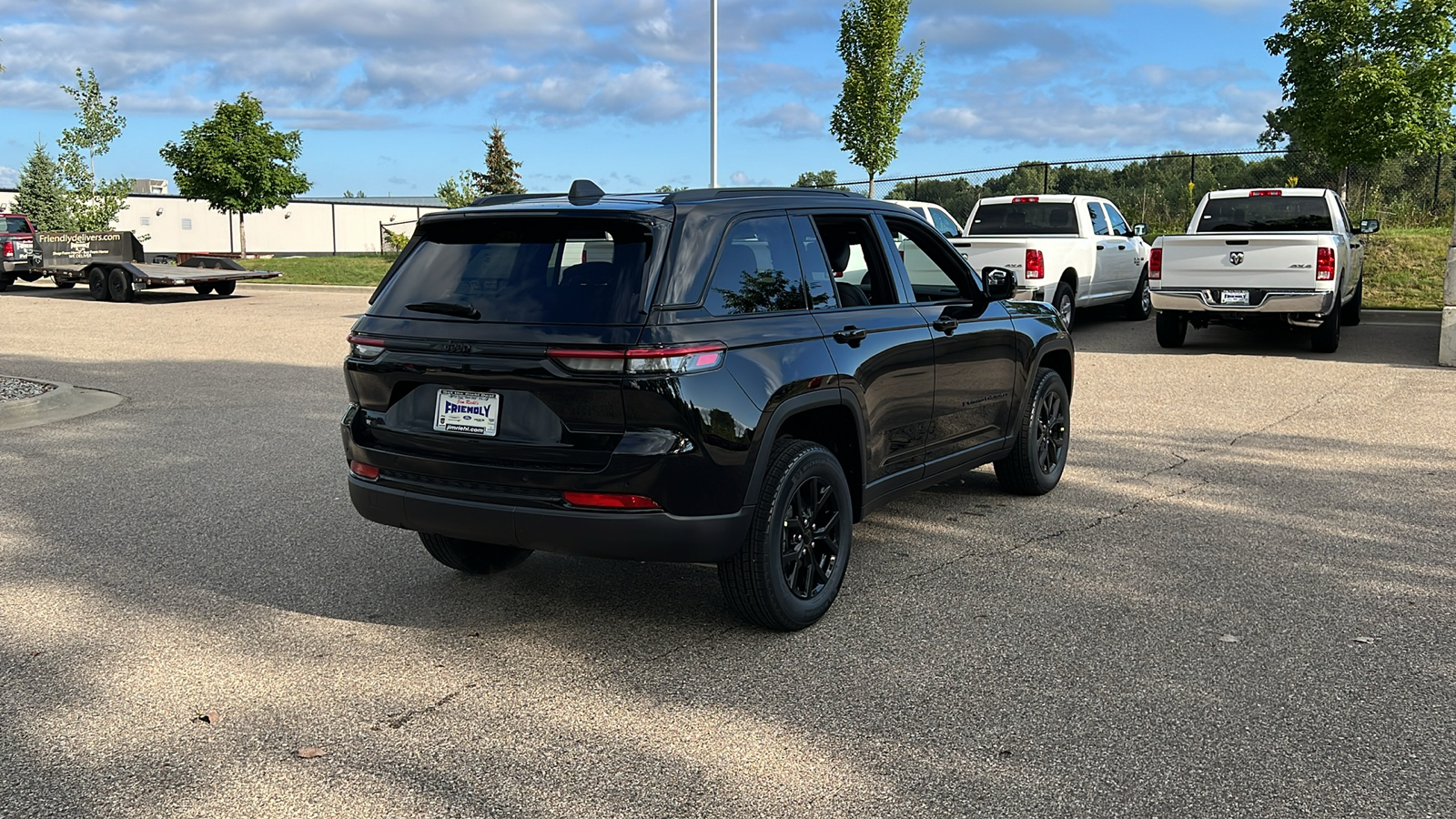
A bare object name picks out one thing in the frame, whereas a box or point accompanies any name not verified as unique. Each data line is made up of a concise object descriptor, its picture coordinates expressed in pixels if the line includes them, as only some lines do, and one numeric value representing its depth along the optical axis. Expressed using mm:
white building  59781
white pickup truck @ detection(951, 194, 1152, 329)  15312
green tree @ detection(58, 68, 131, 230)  39094
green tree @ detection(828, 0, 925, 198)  26828
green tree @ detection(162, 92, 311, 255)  36531
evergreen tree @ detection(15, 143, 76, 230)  49197
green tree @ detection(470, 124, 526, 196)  74719
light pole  25641
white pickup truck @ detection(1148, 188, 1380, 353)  13711
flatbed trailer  24516
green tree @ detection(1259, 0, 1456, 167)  19141
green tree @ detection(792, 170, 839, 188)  34750
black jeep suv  4273
